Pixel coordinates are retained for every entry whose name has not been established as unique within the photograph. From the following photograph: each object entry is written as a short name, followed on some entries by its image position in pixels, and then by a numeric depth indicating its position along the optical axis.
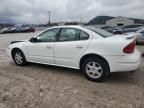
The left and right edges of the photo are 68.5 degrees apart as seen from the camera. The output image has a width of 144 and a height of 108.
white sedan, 2.60
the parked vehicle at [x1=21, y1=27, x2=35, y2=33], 24.49
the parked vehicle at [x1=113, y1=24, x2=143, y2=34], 10.32
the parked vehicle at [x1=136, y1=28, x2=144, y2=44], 7.22
